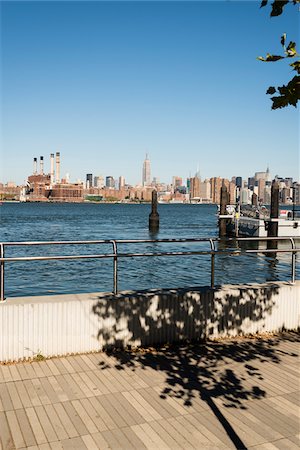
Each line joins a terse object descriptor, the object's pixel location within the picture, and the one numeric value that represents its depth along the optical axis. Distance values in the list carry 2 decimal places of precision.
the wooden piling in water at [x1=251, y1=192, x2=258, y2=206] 66.62
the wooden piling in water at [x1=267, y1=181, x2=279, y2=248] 39.50
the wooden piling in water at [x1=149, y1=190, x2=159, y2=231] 62.81
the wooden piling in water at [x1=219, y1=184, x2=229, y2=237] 48.44
